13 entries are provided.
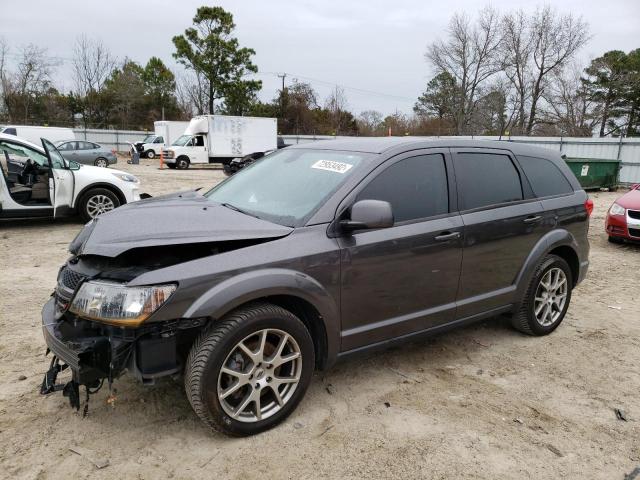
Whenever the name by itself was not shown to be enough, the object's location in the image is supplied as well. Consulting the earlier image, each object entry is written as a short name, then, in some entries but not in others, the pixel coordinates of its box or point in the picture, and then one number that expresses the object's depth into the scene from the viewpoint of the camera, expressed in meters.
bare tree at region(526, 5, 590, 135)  38.88
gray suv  2.53
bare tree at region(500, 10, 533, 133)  40.84
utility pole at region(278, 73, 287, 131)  49.84
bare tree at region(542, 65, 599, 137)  38.38
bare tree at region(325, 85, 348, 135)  52.96
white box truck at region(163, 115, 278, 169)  27.86
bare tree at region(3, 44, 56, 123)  42.97
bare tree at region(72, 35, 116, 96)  51.09
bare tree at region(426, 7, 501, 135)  42.31
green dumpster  16.33
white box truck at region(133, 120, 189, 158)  35.28
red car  8.40
